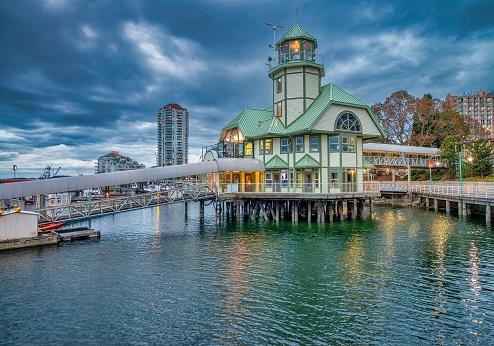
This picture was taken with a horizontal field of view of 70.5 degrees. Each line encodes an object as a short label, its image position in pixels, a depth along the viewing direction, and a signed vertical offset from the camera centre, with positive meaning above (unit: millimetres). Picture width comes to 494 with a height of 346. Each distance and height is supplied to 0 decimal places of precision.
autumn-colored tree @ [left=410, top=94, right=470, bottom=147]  74438 +13465
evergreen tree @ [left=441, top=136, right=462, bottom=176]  60406 +5905
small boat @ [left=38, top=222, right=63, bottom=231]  27870 -3071
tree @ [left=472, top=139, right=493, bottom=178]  54312 +4490
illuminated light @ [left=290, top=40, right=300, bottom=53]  38938 +15699
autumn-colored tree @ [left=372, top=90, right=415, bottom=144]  75750 +15647
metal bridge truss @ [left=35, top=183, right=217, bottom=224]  27406 -1324
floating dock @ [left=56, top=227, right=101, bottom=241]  26656 -3582
